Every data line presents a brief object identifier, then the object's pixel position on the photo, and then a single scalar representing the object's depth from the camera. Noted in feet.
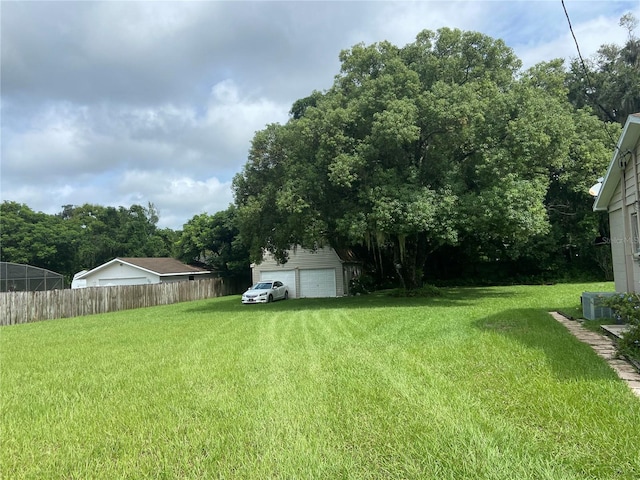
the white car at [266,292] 71.56
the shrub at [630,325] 17.83
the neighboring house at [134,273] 94.94
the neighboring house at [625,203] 25.96
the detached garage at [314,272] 84.48
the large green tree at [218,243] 102.80
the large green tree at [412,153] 47.29
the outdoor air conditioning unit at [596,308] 29.12
